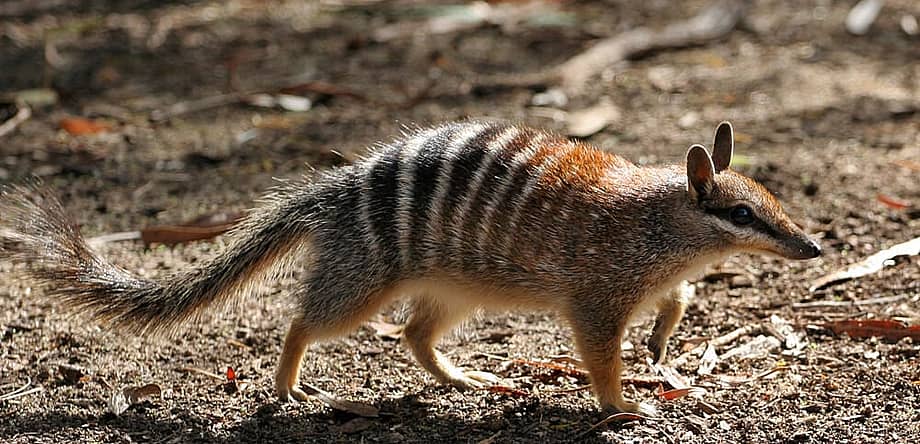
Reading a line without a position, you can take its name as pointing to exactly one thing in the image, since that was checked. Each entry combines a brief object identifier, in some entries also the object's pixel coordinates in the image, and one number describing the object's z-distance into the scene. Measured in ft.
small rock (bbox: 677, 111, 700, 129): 52.13
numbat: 30.55
